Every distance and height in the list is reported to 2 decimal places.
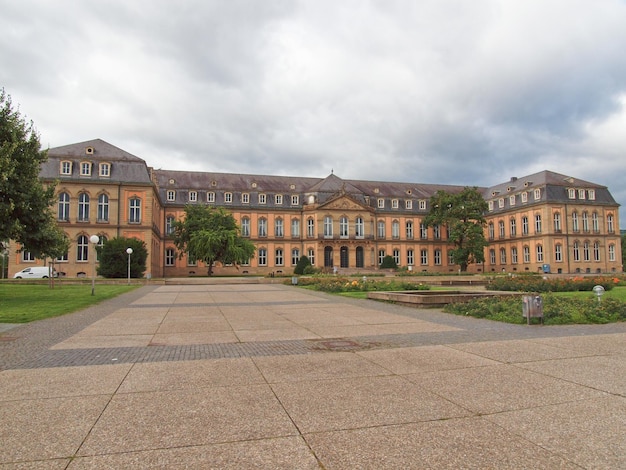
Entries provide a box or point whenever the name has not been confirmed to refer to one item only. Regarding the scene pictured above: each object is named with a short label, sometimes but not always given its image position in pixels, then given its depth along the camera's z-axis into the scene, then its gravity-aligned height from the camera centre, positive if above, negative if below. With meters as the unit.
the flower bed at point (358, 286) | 26.79 -1.59
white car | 48.09 -0.90
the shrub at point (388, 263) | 72.34 -0.54
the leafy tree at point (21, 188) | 18.38 +3.15
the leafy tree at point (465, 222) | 67.81 +5.43
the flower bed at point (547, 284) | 26.08 -1.54
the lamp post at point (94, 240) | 24.68 +1.24
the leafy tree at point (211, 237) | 53.41 +2.90
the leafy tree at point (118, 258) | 42.72 +0.45
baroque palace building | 69.25 +5.62
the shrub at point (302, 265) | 64.78 -0.62
